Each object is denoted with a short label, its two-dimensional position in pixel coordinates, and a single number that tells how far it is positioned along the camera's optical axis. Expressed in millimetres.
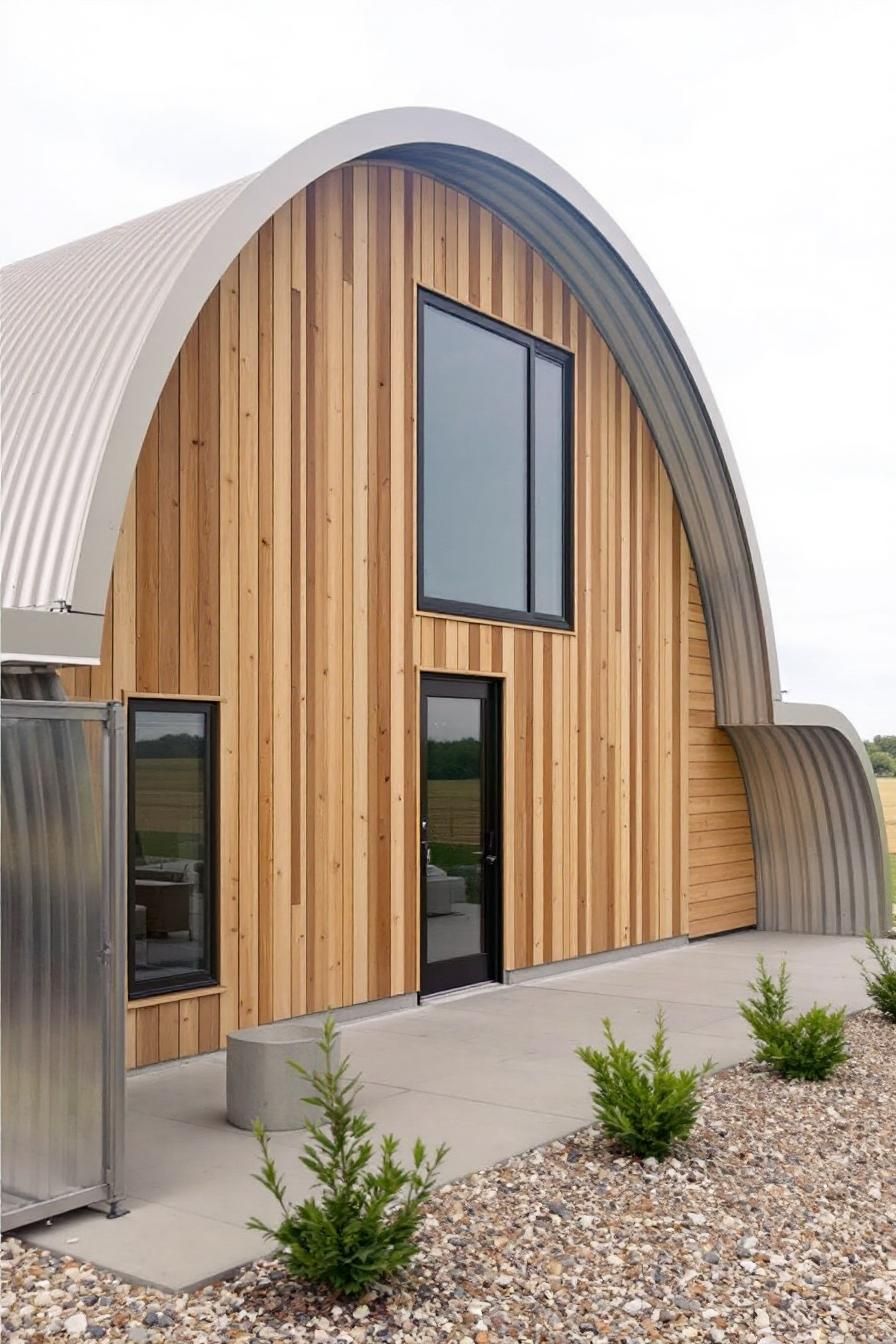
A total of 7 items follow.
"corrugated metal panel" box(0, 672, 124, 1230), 4852
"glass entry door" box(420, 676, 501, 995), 9422
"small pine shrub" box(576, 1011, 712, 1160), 5582
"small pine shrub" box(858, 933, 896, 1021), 8663
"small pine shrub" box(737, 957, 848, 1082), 7027
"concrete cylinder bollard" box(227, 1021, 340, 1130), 5949
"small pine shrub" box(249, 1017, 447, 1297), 4141
